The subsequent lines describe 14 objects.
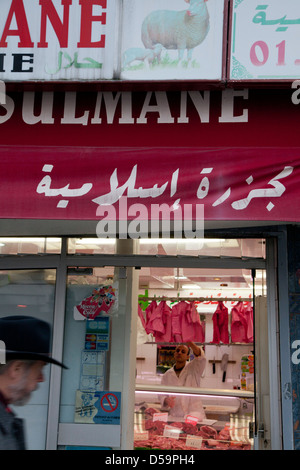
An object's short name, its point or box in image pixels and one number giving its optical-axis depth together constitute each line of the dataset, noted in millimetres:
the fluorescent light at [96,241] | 4793
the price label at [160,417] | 6789
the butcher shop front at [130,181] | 3814
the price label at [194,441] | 6305
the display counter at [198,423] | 6371
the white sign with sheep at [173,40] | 4191
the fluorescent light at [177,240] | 4691
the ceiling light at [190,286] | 9656
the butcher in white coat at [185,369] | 8344
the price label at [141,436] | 6539
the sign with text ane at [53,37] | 4305
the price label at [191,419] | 6716
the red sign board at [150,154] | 3734
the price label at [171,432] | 6555
